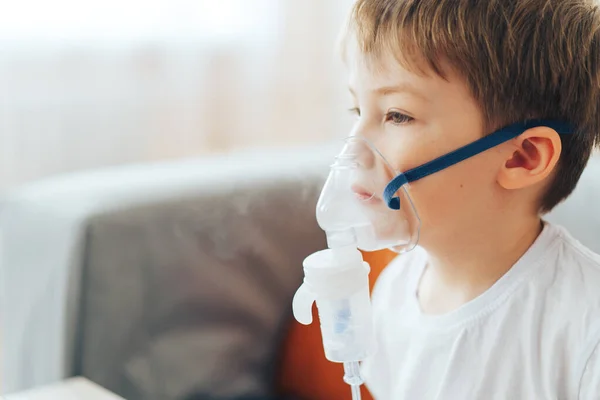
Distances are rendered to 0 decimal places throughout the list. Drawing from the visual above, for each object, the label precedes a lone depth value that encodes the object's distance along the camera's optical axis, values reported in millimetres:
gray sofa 1250
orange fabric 1384
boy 896
